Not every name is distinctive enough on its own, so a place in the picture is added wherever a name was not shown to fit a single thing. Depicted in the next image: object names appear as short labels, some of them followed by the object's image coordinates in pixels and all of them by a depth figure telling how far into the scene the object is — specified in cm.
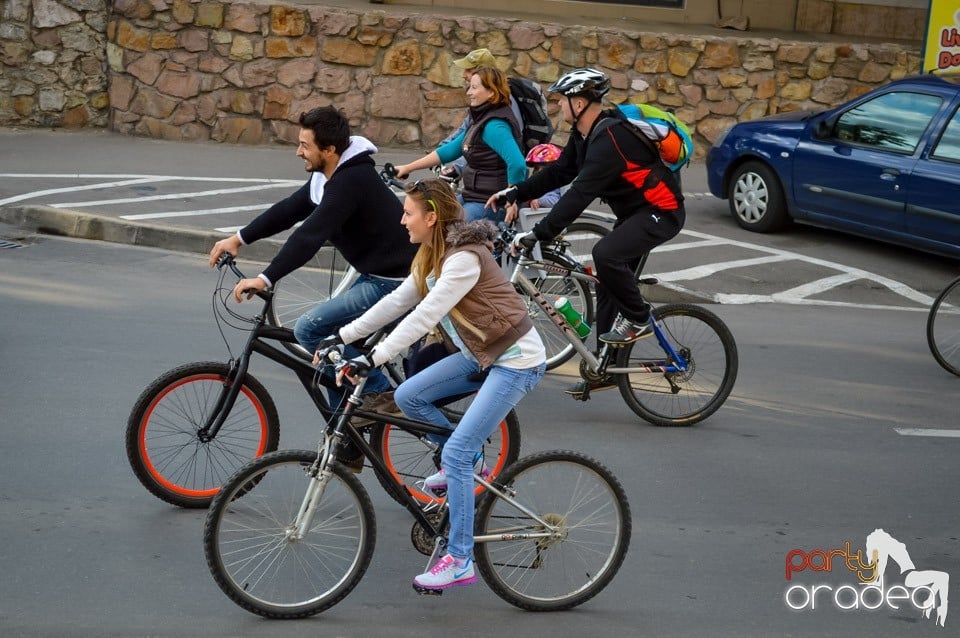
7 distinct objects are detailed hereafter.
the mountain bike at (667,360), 1509
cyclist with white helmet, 1437
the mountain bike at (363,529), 969
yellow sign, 2903
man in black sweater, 1189
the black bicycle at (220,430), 1152
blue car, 2345
